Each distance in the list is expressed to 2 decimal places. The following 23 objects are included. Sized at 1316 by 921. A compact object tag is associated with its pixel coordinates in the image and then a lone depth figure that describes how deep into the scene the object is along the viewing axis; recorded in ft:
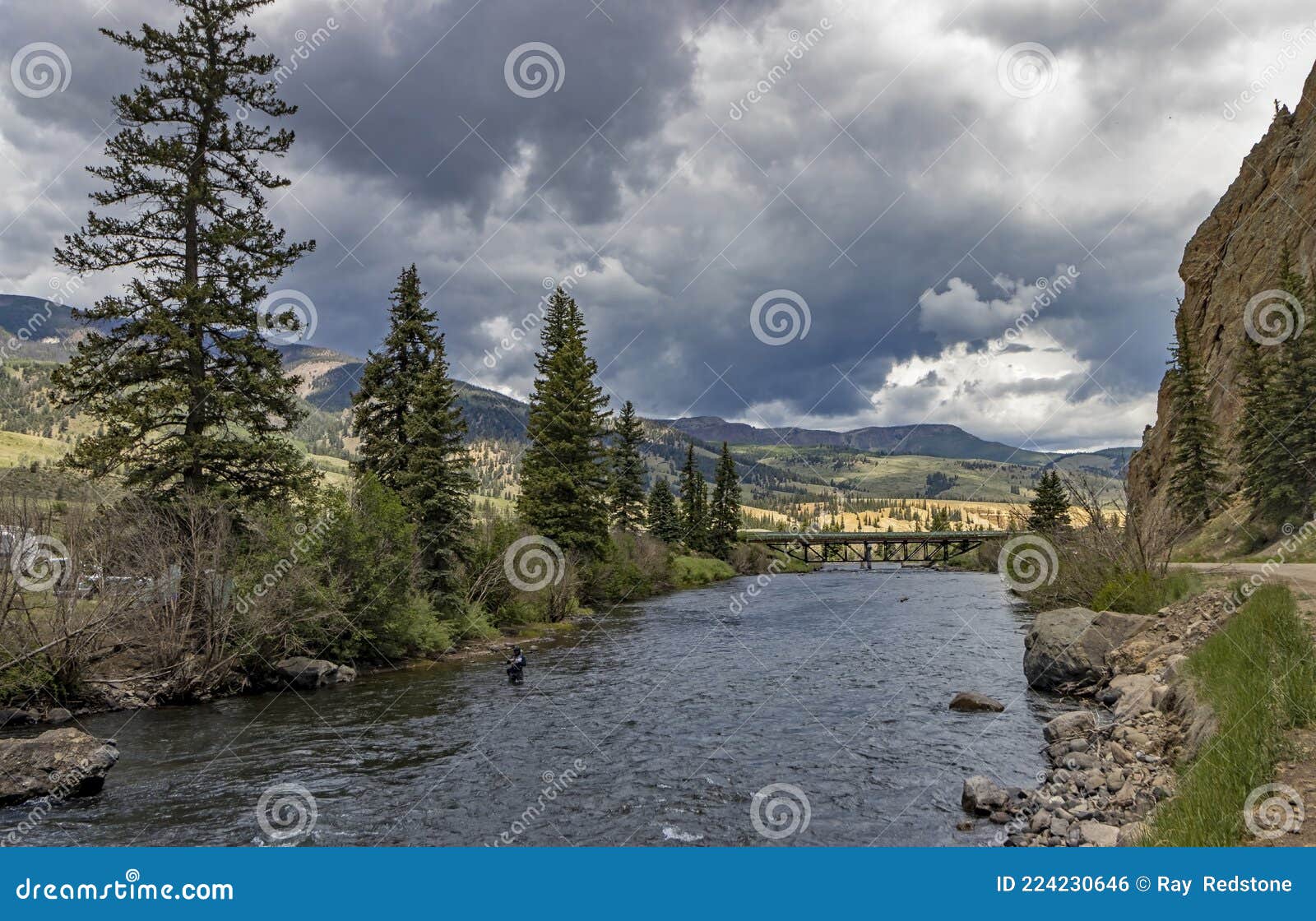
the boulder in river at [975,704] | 70.46
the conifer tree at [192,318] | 85.25
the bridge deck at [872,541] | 406.62
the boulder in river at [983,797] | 44.65
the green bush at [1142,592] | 82.23
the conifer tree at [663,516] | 286.46
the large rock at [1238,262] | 188.65
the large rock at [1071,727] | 57.62
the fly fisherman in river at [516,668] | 85.66
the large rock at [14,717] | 62.54
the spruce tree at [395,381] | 129.49
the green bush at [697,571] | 248.52
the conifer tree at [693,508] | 313.73
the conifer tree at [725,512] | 320.91
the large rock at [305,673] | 84.38
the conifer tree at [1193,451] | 176.35
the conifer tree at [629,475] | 232.73
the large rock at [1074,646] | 75.97
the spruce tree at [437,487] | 113.70
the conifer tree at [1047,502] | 278.87
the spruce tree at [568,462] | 155.94
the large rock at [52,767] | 46.47
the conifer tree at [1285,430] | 139.85
